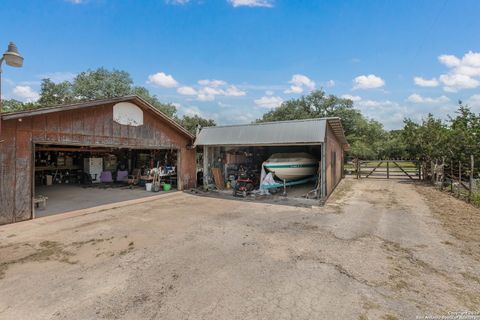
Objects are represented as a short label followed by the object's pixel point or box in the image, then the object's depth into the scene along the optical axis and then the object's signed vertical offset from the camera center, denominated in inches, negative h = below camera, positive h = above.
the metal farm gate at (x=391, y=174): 671.4 -54.1
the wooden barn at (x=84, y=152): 236.8 +8.9
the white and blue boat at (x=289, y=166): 426.3 -16.1
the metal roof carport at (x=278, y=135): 358.0 +38.4
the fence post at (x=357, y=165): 716.2 -25.1
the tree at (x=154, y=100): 1201.8 +292.8
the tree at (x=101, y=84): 1099.3 +349.7
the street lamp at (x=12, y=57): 164.4 +69.7
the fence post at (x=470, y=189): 334.3 -44.6
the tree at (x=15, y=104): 904.7 +225.3
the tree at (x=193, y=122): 1249.4 +195.5
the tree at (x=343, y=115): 1181.7 +234.4
